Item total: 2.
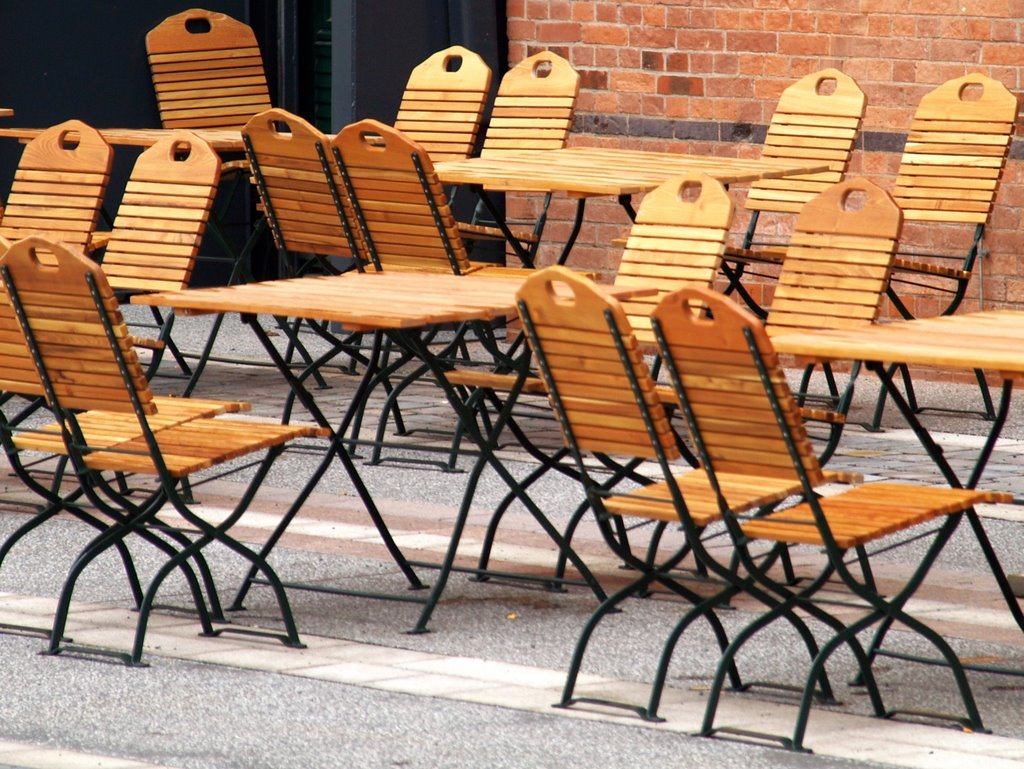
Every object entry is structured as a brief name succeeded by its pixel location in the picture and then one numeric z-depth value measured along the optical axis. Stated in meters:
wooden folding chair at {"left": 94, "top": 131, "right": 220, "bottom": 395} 16.67
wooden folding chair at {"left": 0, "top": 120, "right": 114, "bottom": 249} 17.72
